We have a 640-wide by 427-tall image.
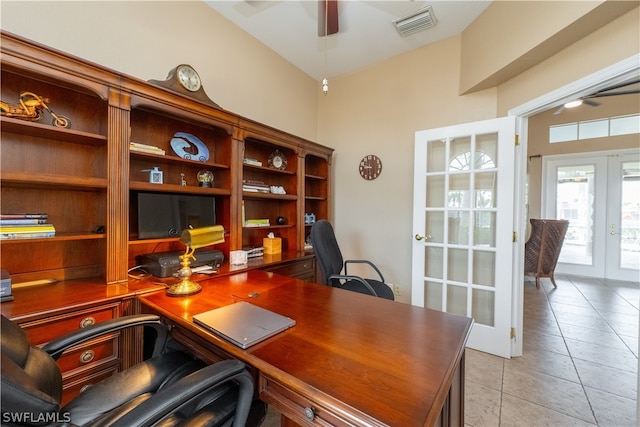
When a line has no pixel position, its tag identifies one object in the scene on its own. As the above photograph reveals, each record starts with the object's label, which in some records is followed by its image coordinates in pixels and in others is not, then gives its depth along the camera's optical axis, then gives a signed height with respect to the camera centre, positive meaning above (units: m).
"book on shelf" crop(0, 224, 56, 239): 1.29 -0.13
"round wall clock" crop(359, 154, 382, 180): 3.24 +0.55
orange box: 2.73 -0.39
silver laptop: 0.97 -0.48
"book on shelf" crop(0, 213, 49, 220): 1.32 -0.05
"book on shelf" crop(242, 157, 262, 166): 2.46 +0.45
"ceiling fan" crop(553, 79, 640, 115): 2.16 +1.51
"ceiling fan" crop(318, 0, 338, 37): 1.92 +1.55
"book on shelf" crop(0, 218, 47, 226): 1.31 -0.08
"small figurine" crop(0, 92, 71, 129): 1.33 +0.54
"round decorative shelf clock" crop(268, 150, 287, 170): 2.94 +0.55
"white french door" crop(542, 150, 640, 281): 4.41 +0.04
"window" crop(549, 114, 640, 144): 4.32 +1.49
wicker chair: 4.11 -0.58
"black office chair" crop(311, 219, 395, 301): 2.23 -0.51
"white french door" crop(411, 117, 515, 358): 2.27 -0.15
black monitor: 1.83 -0.04
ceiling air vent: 2.37 +1.82
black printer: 1.74 -0.39
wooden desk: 0.68 -0.50
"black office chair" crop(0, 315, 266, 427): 0.64 -0.57
